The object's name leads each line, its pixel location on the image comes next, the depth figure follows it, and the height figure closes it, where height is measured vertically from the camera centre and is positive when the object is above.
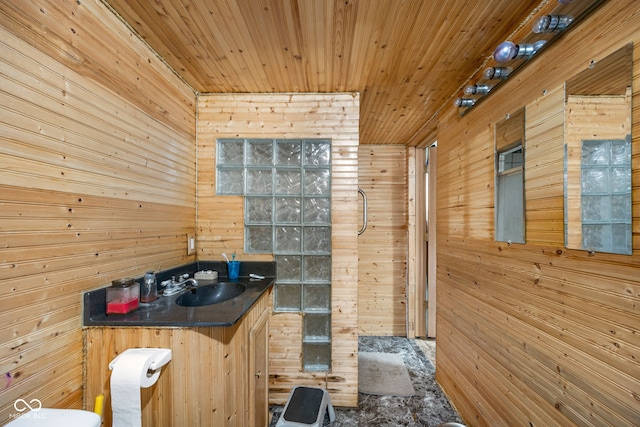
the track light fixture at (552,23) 1.02 +0.80
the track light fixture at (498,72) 1.37 +0.80
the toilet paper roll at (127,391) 1.00 -0.68
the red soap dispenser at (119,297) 1.22 -0.39
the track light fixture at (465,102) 1.74 +0.81
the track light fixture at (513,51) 1.17 +0.78
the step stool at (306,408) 1.50 -1.20
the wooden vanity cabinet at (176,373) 1.13 -0.69
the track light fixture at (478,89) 1.56 +0.81
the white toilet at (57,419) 0.74 -0.60
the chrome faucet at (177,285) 1.57 -0.44
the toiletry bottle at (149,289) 1.42 -0.40
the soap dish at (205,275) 1.92 -0.43
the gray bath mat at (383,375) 2.25 -1.51
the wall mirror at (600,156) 0.83 +0.23
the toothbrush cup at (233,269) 2.01 -0.40
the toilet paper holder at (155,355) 1.04 -0.58
